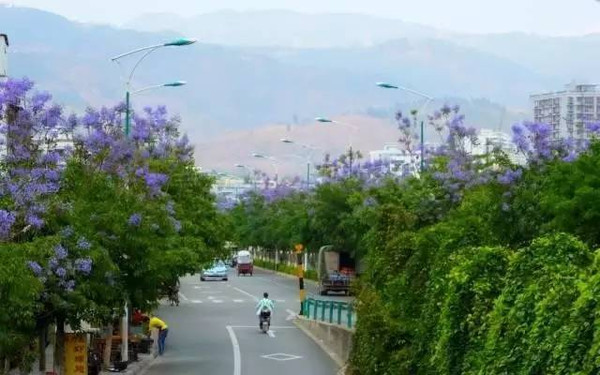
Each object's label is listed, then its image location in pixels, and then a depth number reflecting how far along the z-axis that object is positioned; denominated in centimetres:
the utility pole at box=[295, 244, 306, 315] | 5377
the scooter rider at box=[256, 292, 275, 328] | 5006
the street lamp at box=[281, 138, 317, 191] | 10116
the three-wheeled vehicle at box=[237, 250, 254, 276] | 10475
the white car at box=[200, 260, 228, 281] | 9230
